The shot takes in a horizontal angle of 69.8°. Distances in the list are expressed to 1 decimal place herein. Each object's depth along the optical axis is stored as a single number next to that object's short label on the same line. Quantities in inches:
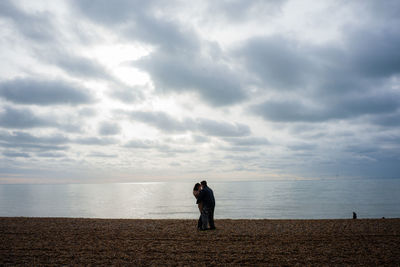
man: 590.2
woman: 611.5
